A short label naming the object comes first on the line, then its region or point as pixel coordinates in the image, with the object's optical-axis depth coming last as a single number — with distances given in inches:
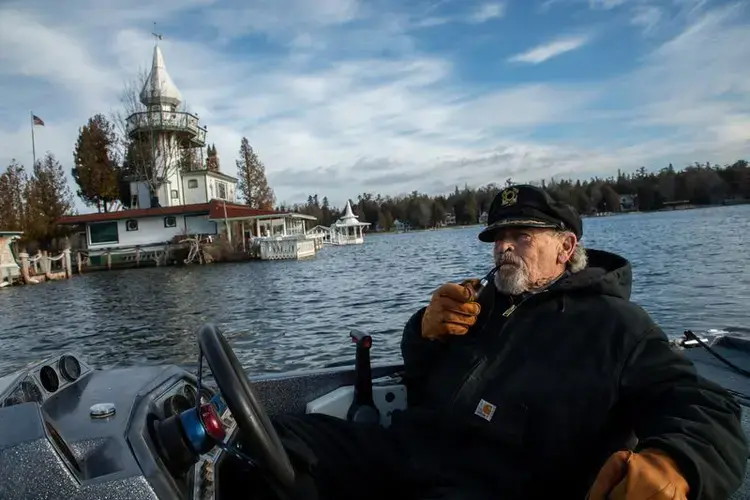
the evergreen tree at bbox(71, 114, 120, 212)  2068.2
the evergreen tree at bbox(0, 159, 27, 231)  1744.7
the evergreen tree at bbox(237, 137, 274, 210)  2920.8
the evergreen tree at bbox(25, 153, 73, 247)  1811.0
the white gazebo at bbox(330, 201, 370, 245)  2989.7
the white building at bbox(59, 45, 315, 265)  1681.8
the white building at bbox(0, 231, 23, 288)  1208.2
